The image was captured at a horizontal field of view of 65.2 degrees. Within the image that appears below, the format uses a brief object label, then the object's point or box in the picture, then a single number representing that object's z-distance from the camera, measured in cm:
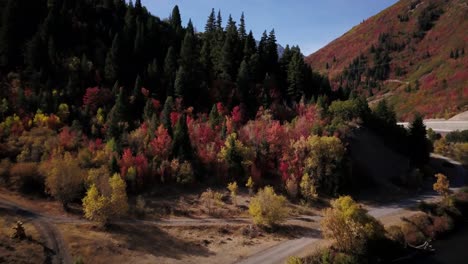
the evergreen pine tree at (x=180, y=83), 7656
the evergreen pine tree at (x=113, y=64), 7819
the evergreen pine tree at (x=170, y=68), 7921
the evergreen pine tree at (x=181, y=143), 6234
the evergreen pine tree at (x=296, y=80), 8781
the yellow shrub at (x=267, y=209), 4953
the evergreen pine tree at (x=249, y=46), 9088
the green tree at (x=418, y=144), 8225
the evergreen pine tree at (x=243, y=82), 8188
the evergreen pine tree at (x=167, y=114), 6469
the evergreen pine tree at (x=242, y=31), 9791
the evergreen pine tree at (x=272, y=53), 9506
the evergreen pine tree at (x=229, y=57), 8638
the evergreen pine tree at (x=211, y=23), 10638
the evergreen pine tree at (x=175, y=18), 11250
